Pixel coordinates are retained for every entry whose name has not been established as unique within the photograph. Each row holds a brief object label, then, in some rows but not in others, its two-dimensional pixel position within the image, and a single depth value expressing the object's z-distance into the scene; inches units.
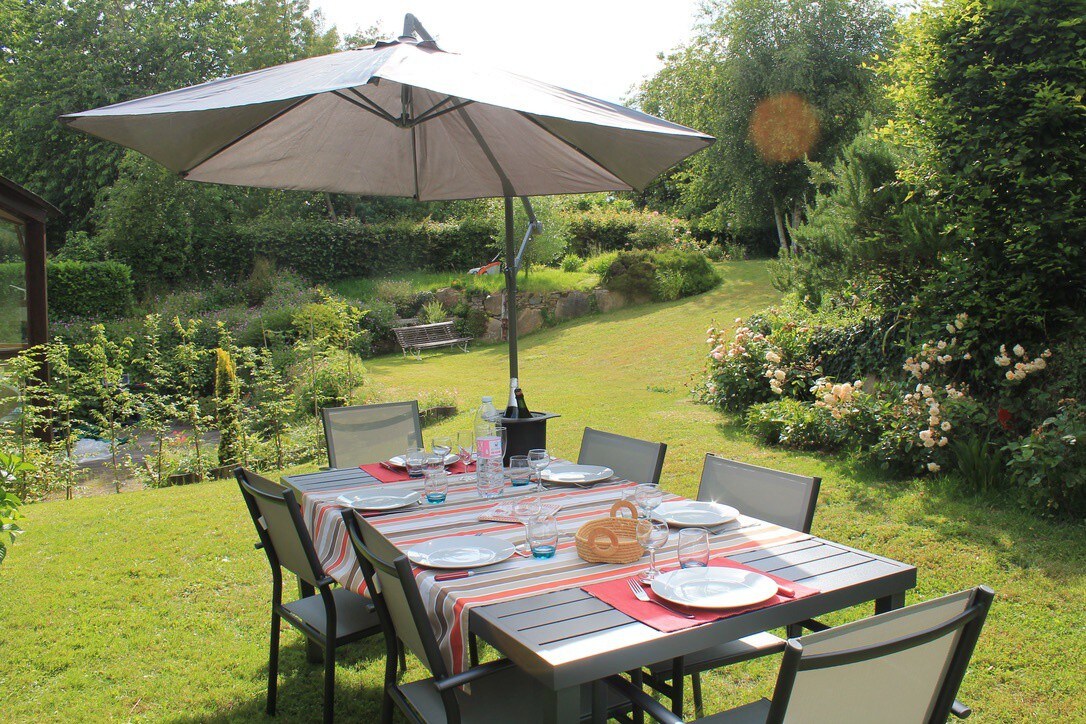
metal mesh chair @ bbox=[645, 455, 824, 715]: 95.3
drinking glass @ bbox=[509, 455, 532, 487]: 120.4
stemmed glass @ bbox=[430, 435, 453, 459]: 129.0
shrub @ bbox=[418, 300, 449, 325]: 583.4
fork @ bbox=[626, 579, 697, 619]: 72.8
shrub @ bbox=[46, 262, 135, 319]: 557.6
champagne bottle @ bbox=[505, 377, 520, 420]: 139.6
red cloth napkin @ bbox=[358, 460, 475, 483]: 129.2
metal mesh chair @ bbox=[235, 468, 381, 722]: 101.8
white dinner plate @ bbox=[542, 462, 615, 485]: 123.0
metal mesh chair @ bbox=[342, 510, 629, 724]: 75.9
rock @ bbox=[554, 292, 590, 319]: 592.4
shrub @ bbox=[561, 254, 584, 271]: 695.7
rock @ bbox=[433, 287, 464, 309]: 603.2
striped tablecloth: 77.2
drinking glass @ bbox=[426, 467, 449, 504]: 115.7
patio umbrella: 105.7
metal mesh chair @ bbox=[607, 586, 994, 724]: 57.3
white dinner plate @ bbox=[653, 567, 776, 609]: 73.5
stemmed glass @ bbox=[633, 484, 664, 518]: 98.3
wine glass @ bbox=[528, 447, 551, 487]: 117.6
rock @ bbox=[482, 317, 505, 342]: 586.2
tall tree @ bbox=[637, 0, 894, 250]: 618.2
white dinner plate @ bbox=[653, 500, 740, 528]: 99.0
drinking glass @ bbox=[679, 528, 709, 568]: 79.5
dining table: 66.0
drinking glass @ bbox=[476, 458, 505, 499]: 117.0
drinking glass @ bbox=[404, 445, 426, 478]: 125.0
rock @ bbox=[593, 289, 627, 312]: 593.6
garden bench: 551.5
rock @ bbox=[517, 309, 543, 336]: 578.6
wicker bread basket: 86.7
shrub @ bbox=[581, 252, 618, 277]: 617.5
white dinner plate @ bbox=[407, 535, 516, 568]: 85.6
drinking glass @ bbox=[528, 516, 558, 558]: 88.4
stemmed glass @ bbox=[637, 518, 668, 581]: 85.6
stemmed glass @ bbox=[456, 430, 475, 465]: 136.9
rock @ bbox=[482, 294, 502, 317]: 590.9
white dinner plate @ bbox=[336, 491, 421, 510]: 109.0
